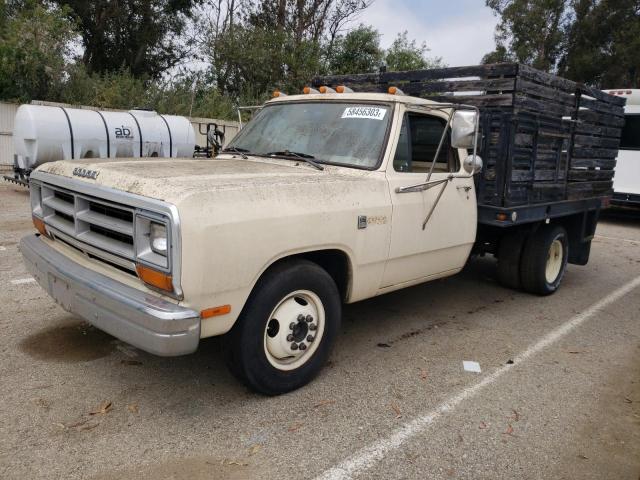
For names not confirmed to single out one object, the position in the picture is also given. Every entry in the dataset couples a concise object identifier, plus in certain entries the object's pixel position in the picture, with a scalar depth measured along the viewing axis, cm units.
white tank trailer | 1132
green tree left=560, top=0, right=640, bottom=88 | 3067
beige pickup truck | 290
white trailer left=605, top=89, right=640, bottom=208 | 1304
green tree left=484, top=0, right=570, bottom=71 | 3316
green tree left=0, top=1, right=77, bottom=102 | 1488
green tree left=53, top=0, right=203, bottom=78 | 2458
